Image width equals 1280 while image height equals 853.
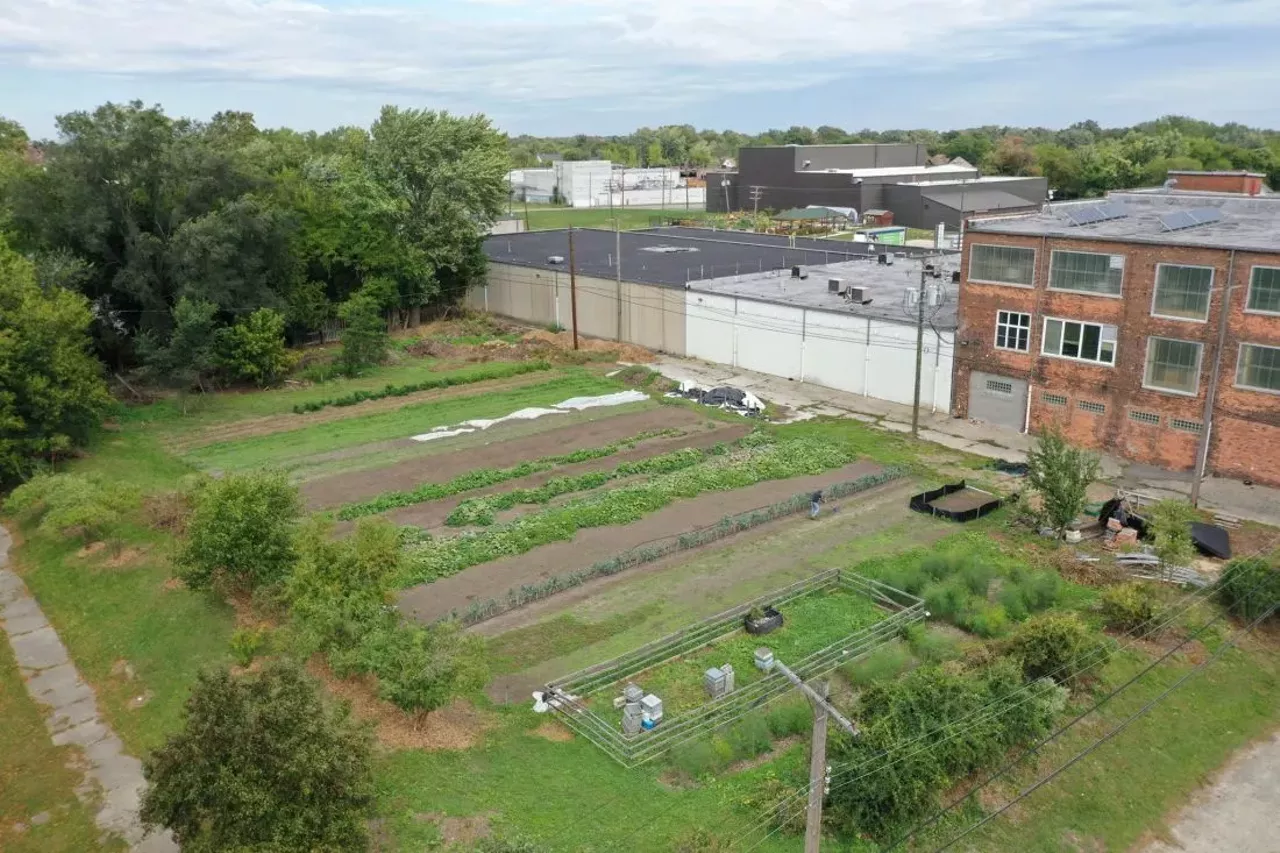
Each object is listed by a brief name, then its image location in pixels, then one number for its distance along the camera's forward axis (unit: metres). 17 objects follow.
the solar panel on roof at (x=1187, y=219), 31.55
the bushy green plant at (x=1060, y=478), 24.44
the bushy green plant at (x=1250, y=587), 21.05
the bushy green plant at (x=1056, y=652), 18.41
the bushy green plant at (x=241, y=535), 21.78
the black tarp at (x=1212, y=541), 24.28
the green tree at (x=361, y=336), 44.72
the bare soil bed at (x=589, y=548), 22.94
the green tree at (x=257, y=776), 12.78
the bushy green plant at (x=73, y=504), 26.08
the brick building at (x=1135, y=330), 28.25
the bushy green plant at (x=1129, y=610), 20.69
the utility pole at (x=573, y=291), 47.81
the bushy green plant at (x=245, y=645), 19.50
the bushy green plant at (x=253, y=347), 41.34
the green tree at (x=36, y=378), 30.44
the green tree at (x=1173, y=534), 22.59
